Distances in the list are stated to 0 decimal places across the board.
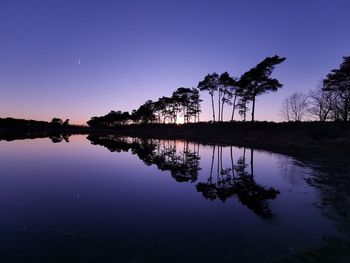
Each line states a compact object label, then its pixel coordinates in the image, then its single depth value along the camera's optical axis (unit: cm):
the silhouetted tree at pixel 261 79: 6312
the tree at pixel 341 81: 5341
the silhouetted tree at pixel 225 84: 8007
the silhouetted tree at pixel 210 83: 8462
